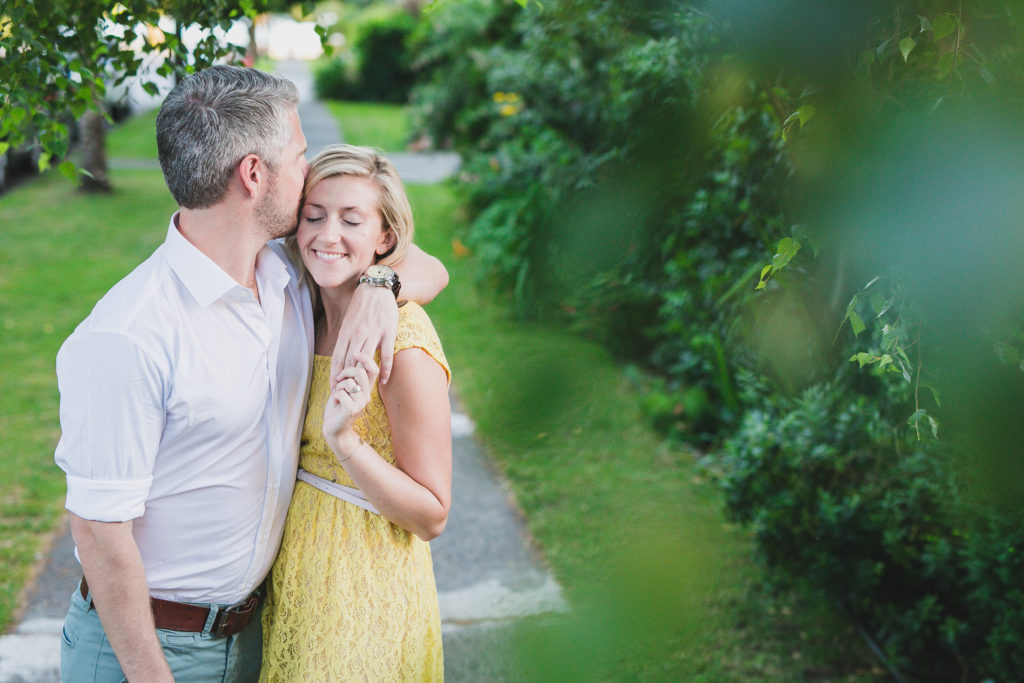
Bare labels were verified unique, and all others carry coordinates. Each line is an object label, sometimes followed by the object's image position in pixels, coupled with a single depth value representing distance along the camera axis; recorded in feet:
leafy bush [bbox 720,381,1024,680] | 9.54
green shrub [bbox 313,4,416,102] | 74.38
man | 5.08
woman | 5.93
